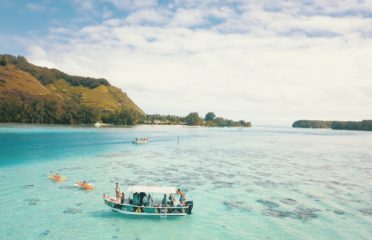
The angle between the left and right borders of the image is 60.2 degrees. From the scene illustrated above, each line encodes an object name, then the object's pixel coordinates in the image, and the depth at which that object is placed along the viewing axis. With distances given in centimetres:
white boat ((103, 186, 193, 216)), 3797
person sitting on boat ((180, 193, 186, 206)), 3931
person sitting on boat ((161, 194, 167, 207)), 3864
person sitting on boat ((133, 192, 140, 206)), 3847
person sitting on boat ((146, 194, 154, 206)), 3842
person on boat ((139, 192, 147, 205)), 3855
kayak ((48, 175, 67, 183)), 5454
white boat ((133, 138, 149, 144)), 13304
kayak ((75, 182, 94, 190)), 4938
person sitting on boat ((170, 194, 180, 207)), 3891
